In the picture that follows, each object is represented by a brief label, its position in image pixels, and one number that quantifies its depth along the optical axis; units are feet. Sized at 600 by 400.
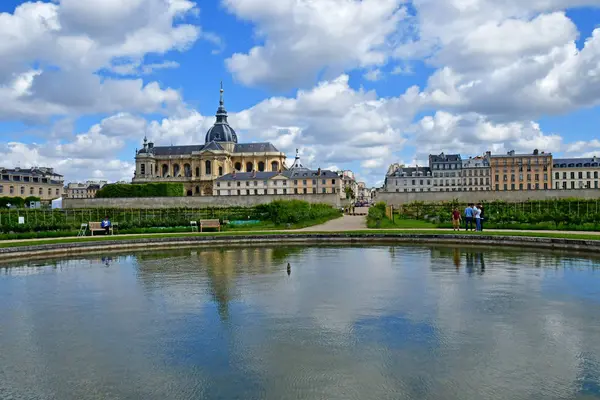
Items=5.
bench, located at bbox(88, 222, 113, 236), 86.38
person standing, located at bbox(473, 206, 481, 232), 75.53
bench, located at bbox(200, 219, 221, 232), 90.07
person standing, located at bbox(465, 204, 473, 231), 77.03
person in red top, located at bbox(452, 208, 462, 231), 81.10
